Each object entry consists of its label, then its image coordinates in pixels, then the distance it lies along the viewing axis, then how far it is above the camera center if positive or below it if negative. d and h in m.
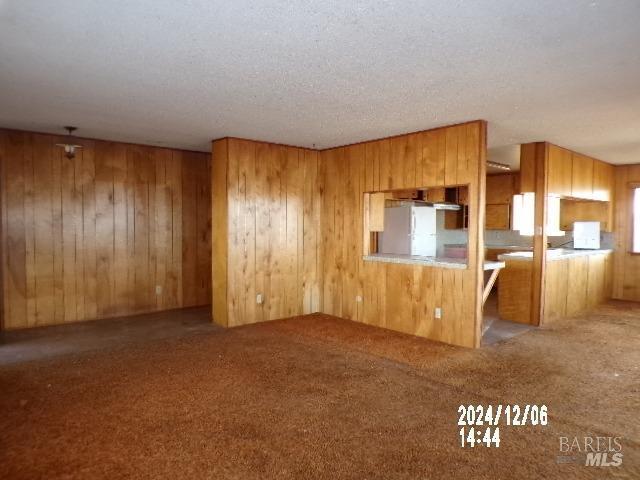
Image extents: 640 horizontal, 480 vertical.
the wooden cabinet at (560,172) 5.72 +0.78
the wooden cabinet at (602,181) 7.02 +0.79
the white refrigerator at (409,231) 7.02 -0.07
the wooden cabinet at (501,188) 8.61 +0.81
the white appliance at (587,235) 7.34 -0.14
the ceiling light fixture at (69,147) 5.11 +0.96
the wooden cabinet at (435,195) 7.32 +0.55
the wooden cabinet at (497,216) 8.64 +0.22
